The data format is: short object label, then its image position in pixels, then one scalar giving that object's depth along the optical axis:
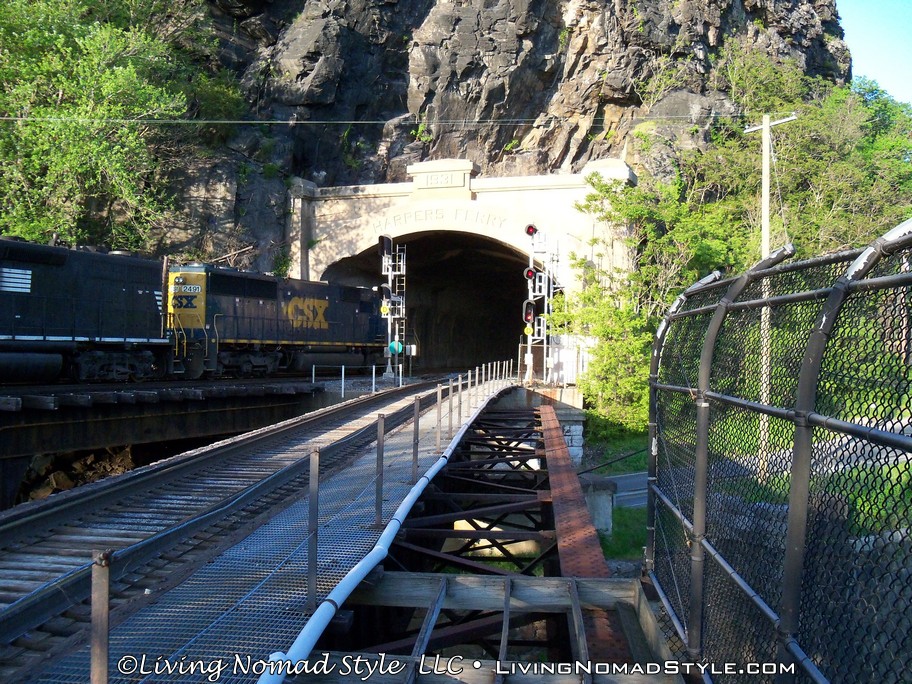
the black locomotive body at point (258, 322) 23.28
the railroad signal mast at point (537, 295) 26.23
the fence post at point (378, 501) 7.02
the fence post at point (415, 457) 8.96
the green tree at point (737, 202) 29.72
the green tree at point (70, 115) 25.81
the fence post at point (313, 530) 4.94
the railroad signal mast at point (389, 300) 24.53
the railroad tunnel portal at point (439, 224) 31.84
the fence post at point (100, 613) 2.64
